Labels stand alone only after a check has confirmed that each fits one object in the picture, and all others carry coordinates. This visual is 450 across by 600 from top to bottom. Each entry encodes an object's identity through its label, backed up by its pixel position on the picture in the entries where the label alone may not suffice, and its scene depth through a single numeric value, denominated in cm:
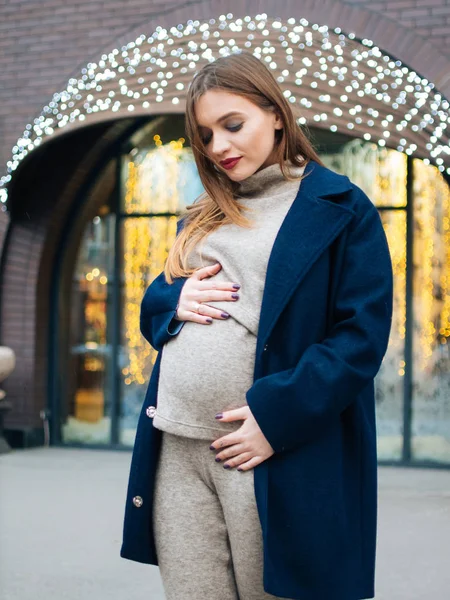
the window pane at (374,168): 740
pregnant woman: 159
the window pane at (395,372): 731
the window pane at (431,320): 721
